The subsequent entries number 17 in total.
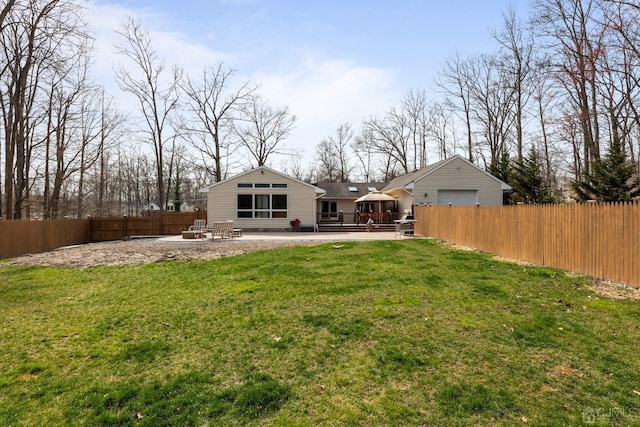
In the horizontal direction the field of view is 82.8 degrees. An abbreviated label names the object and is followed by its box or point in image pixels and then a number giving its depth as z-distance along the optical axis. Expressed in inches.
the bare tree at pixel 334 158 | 1800.0
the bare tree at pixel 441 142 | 1476.4
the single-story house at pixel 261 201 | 853.8
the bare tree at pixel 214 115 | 1217.4
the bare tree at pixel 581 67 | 642.8
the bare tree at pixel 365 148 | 1624.0
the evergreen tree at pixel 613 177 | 641.4
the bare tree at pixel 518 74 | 973.2
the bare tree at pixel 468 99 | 1233.9
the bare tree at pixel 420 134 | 1508.4
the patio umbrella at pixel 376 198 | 915.4
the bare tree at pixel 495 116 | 1133.7
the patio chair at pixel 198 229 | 670.2
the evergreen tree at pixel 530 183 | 933.2
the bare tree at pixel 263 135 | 1428.4
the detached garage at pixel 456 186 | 877.2
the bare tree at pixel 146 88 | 1037.2
